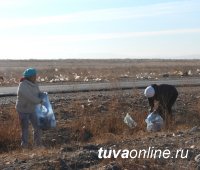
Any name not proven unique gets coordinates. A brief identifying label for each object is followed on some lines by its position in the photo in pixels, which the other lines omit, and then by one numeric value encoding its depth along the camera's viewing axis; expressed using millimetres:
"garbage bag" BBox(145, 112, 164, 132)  13516
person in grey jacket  11523
